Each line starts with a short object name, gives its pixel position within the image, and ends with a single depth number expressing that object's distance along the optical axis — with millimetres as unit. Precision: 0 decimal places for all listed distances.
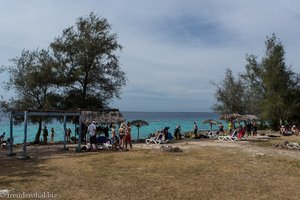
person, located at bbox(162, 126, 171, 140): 17926
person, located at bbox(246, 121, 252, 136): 22450
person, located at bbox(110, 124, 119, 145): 13990
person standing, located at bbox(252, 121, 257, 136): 22570
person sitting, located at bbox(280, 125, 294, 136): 22983
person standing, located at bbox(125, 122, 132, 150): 13918
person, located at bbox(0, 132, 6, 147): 16847
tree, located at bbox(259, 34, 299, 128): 29024
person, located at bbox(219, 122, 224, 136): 22025
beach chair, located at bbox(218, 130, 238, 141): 18595
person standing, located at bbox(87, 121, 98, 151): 13597
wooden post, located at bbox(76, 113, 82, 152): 13673
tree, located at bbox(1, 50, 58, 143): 20858
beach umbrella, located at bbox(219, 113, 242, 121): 23101
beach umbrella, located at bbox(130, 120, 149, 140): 18914
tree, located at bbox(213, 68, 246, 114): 35636
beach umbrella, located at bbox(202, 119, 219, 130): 23737
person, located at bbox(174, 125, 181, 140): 20583
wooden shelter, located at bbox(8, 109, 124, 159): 12318
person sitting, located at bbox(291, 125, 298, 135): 23932
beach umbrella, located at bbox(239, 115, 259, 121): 22629
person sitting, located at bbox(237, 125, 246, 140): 18799
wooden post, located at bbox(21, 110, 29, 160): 11695
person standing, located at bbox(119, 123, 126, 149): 13902
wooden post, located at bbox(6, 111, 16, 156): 12653
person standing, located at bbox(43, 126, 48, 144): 20335
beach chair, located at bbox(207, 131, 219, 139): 20654
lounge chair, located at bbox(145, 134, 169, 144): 17129
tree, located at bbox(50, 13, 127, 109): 21389
